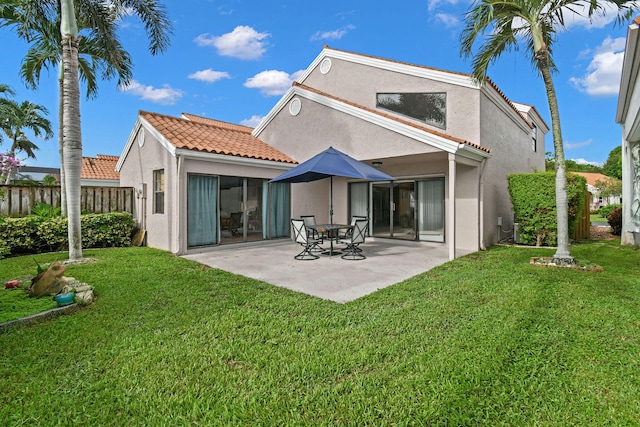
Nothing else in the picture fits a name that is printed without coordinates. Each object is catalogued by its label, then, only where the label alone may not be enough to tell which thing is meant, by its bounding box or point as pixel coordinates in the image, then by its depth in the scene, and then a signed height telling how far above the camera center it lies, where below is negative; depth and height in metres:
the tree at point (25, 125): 25.70 +7.75
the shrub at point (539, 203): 10.87 +0.23
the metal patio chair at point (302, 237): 9.15 -0.76
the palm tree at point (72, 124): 8.45 +2.38
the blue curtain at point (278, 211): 12.38 +0.00
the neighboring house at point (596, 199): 48.33 +1.83
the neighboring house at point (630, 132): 7.70 +2.52
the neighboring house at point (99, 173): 20.16 +2.60
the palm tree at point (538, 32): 7.91 +4.79
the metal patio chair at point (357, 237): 9.09 -0.76
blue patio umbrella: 9.10 +1.22
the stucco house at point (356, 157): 10.27 +1.76
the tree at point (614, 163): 43.96 +6.81
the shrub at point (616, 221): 15.38 -0.61
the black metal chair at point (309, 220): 11.89 -0.35
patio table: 9.49 -0.52
